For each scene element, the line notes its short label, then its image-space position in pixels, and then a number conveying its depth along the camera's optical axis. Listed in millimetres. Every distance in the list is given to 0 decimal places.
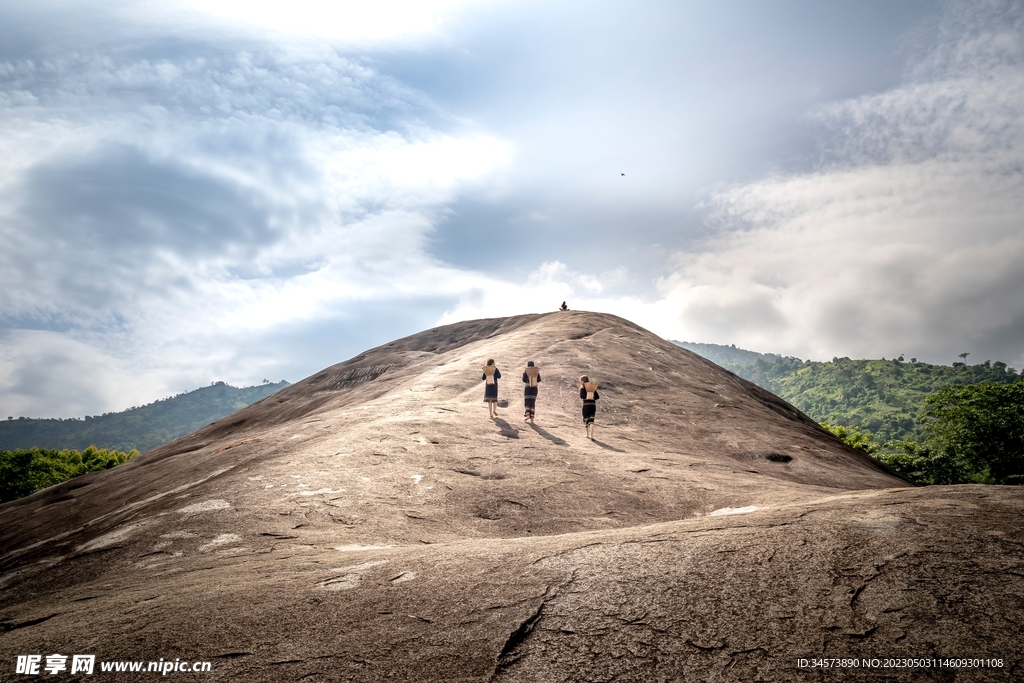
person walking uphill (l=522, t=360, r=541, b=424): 17031
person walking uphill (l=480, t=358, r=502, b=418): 17406
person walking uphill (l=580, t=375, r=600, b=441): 16531
